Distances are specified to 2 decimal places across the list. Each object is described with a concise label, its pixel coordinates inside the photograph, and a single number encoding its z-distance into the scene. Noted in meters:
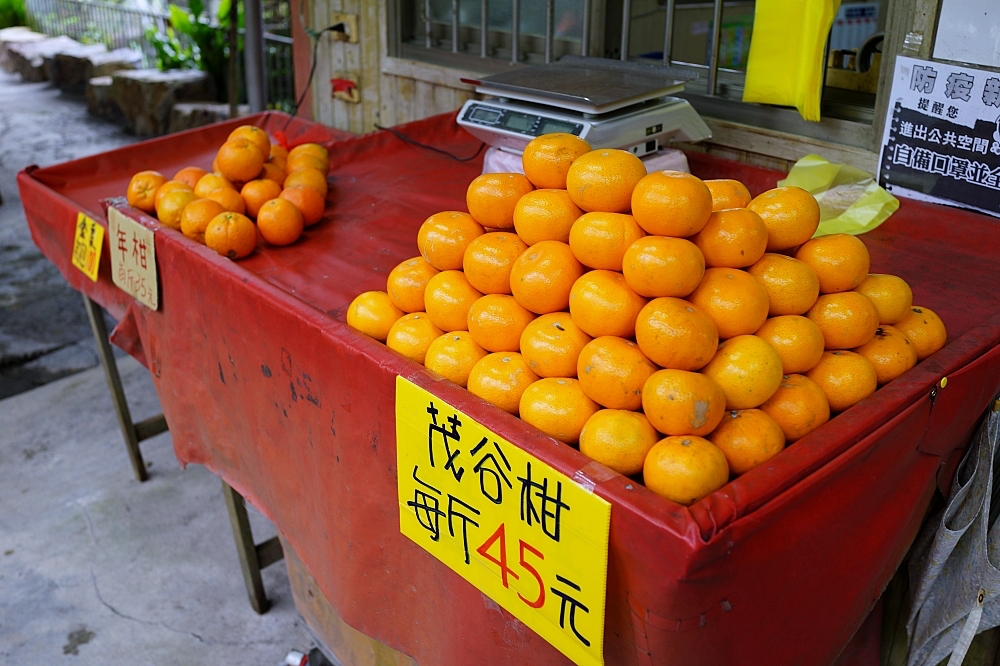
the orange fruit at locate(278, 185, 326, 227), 2.12
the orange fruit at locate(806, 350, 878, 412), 1.18
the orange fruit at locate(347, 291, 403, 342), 1.48
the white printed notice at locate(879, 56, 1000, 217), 1.87
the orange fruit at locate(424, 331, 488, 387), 1.31
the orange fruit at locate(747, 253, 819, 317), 1.23
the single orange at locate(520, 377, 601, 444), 1.14
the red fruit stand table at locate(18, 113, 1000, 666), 0.98
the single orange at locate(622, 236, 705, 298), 1.14
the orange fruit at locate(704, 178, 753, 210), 1.39
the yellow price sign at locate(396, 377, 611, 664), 1.02
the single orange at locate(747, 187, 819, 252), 1.33
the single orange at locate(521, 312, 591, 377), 1.21
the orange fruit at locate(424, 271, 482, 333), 1.38
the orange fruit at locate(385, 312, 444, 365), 1.39
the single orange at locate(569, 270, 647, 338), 1.17
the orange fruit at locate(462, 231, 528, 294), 1.35
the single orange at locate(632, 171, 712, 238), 1.18
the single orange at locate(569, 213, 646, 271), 1.23
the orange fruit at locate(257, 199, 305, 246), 2.03
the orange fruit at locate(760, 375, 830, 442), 1.12
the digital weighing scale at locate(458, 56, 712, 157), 1.97
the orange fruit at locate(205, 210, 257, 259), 1.91
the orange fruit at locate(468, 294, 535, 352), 1.31
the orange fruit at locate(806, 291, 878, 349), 1.24
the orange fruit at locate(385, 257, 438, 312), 1.49
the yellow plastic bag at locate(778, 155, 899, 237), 1.94
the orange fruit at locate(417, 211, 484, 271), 1.46
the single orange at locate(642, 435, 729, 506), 0.98
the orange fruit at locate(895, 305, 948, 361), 1.32
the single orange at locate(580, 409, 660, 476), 1.07
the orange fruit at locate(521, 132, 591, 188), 1.41
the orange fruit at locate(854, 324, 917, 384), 1.24
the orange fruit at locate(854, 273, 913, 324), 1.32
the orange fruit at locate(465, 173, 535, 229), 1.45
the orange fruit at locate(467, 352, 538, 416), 1.23
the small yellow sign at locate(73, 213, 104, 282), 2.25
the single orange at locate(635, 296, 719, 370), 1.10
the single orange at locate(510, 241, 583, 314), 1.26
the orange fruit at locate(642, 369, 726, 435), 1.05
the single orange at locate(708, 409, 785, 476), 1.06
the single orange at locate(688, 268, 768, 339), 1.17
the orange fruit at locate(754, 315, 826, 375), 1.19
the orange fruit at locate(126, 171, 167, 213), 2.17
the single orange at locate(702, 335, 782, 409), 1.12
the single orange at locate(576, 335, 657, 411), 1.12
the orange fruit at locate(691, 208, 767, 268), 1.23
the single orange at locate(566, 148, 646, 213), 1.27
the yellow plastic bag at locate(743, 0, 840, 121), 2.09
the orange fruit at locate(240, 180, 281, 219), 2.14
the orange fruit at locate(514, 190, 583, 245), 1.33
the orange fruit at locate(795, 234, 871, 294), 1.29
